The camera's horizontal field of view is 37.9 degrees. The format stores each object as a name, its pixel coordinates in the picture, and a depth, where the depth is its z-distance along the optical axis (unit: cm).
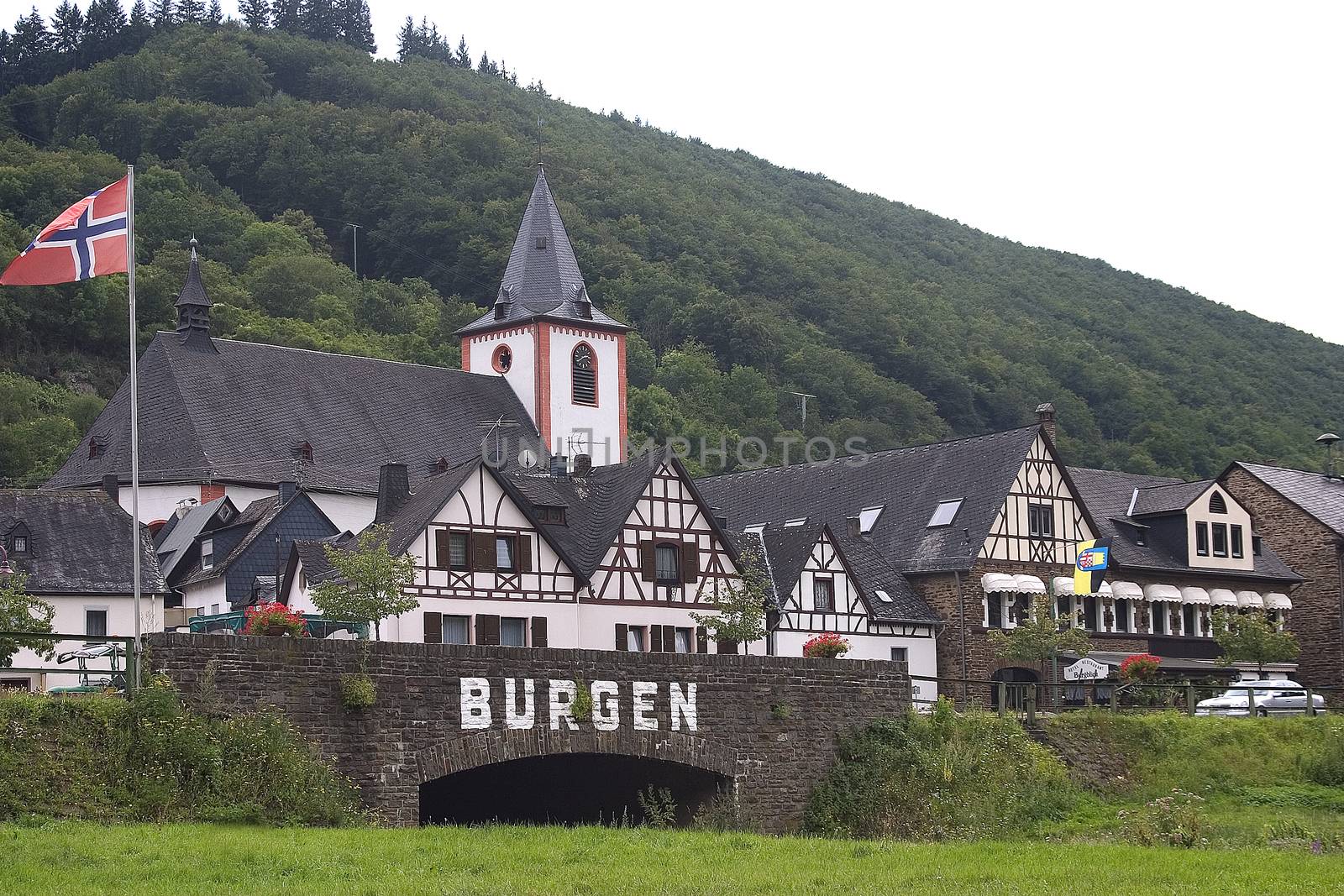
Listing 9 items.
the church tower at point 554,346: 7662
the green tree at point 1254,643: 5675
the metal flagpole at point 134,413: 2627
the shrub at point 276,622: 2962
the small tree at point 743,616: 4662
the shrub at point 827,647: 4017
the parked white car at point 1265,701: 4572
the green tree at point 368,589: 3850
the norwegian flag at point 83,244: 2778
